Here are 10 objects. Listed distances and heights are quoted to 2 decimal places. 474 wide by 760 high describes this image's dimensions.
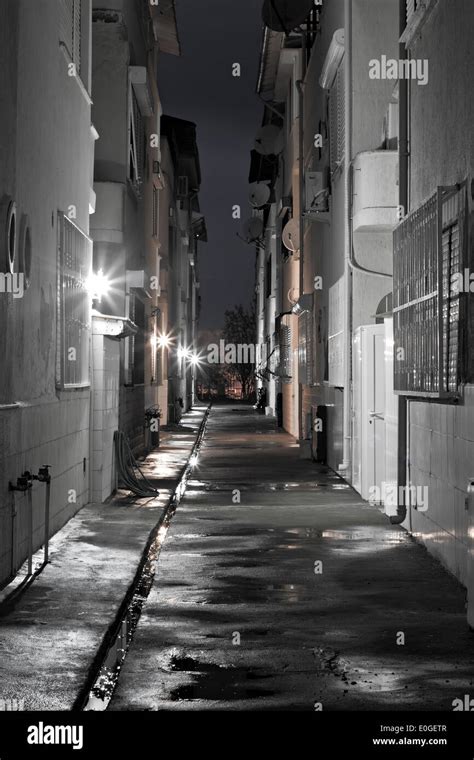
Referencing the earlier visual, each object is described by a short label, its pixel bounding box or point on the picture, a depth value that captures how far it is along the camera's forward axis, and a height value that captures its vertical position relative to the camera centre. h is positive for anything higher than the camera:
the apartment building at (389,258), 9.66 +1.43
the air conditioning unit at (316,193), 21.14 +3.33
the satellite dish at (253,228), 51.19 +6.50
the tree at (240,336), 91.92 +3.50
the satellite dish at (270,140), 37.28 +7.56
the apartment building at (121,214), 16.14 +2.95
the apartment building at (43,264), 9.39 +1.10
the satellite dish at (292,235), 28.75 +3.49
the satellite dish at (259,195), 42.06 +6.51
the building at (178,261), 38.76 +4.61
